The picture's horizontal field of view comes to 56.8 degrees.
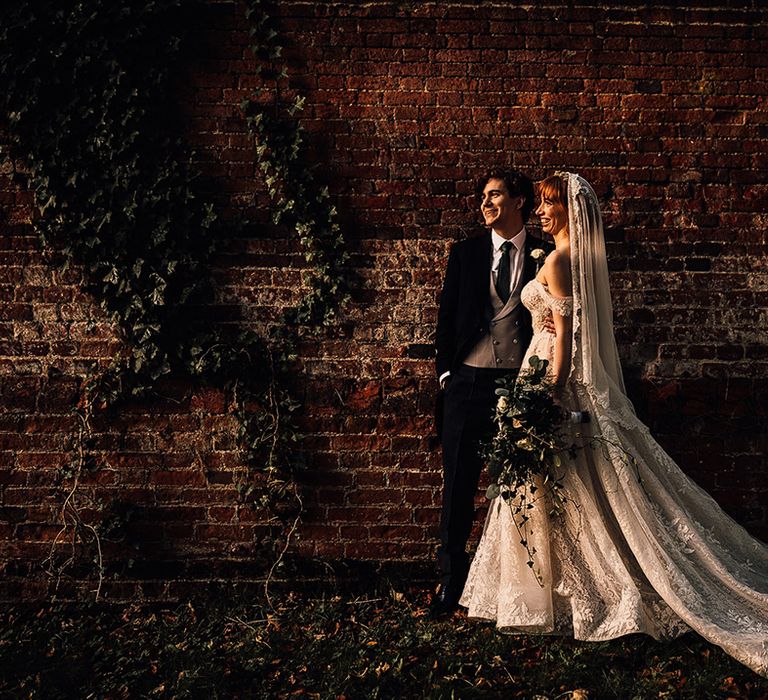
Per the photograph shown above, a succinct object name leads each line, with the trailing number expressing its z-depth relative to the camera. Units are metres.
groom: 3.74
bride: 3.34
